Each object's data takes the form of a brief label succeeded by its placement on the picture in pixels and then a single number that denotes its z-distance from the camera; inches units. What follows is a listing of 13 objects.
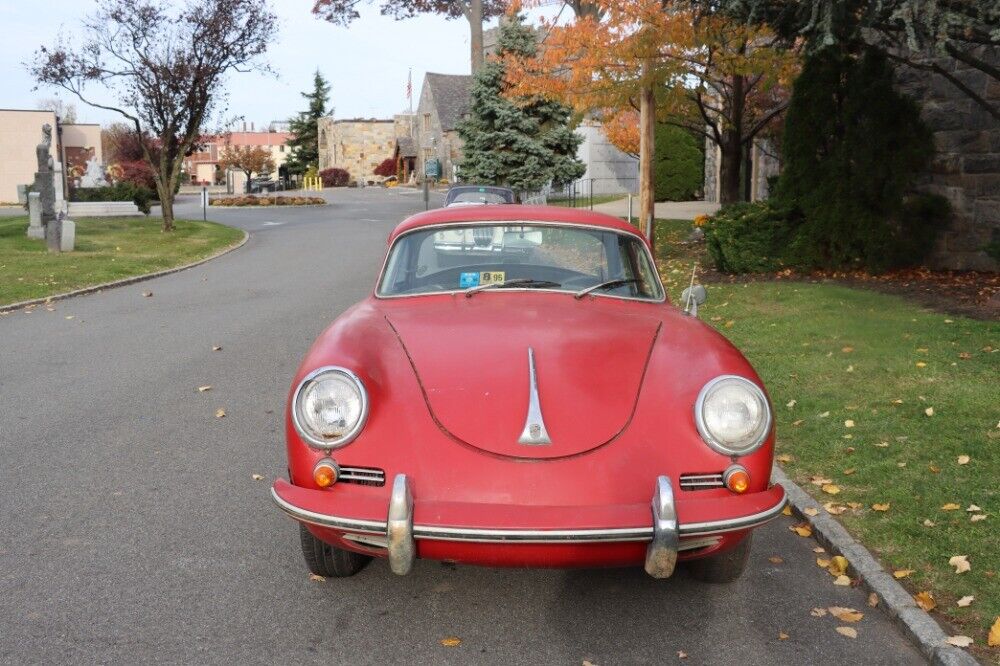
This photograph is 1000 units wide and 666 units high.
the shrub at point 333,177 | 3008.9
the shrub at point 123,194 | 1429.6
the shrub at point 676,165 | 1438.2
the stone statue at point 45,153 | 909.1
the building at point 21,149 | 2448.3
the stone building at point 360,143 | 3117.6
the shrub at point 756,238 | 568.7
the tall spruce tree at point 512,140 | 1445.6
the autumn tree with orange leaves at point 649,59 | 575.2
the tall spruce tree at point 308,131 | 3415.4
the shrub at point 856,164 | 532.1
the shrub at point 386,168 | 3014.3
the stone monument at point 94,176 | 1768.0
